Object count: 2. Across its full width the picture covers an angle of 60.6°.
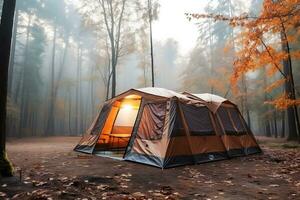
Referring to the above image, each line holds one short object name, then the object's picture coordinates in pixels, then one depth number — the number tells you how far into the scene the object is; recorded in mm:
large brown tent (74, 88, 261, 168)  7109
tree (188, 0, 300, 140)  7586
